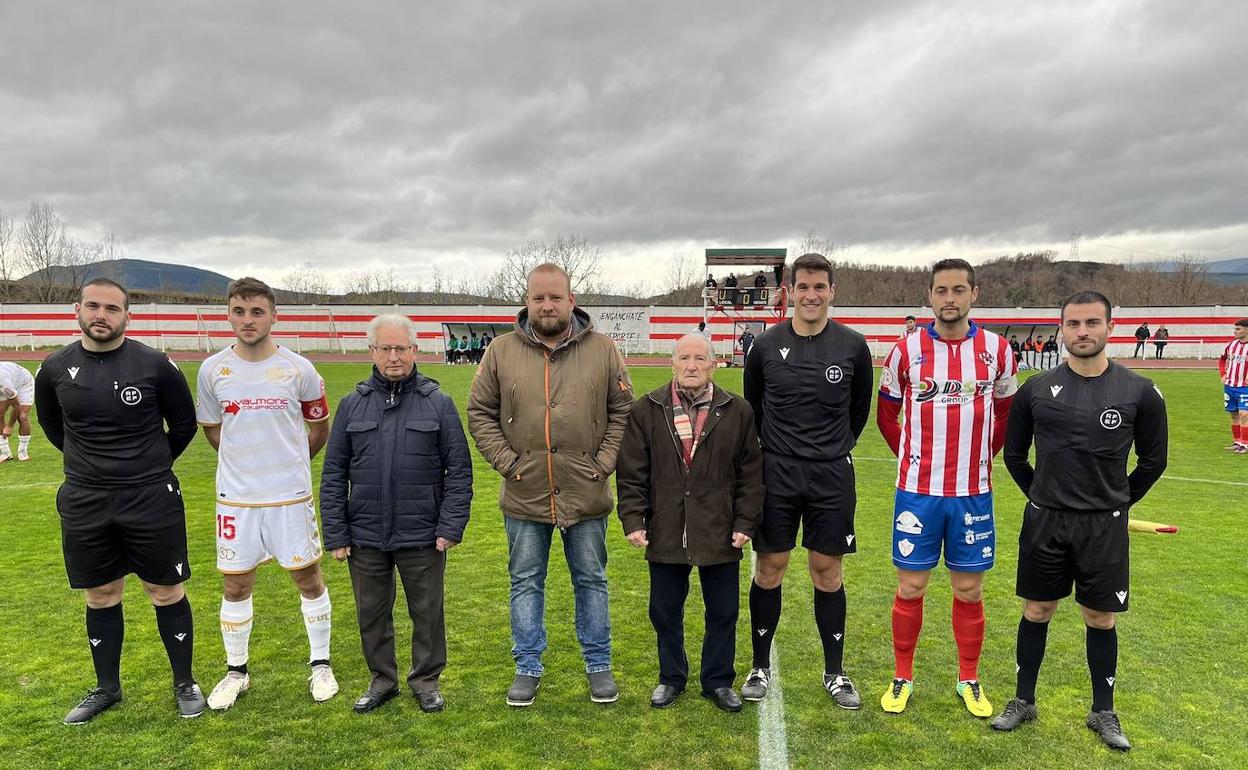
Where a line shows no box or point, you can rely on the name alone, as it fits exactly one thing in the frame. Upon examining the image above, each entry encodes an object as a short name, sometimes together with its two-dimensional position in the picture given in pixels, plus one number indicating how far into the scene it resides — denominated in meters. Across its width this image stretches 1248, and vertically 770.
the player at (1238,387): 11.30
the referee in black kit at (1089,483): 3.28
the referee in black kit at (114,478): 3.43
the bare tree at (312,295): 57.41
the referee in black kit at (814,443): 3.65
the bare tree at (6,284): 47.91
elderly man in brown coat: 3.56
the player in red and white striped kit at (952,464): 3.58
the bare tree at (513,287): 55.53
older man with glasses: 3.56
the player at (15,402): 10.06
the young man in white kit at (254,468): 3.61
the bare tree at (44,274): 48.16
